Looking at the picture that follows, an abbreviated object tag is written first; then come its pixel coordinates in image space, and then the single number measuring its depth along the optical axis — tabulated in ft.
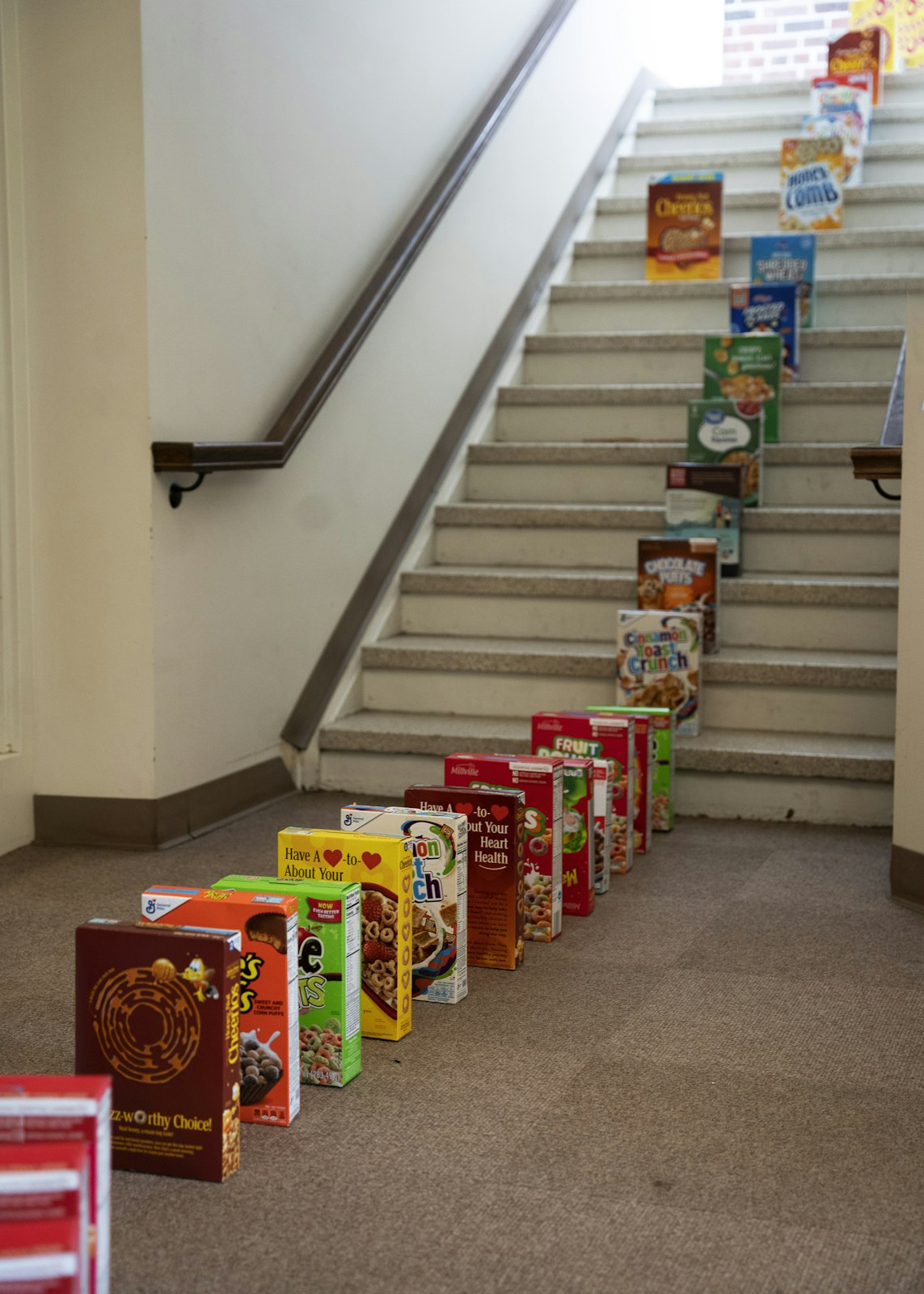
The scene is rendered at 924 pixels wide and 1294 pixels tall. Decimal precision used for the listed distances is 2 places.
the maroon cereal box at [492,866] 8.34
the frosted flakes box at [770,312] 15.69
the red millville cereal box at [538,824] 8.87
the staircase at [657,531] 12.76
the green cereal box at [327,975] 6.62
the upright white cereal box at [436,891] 7.77
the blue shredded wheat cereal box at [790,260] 16.35
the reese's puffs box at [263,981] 6.18
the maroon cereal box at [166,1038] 5.66
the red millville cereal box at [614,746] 10.53
